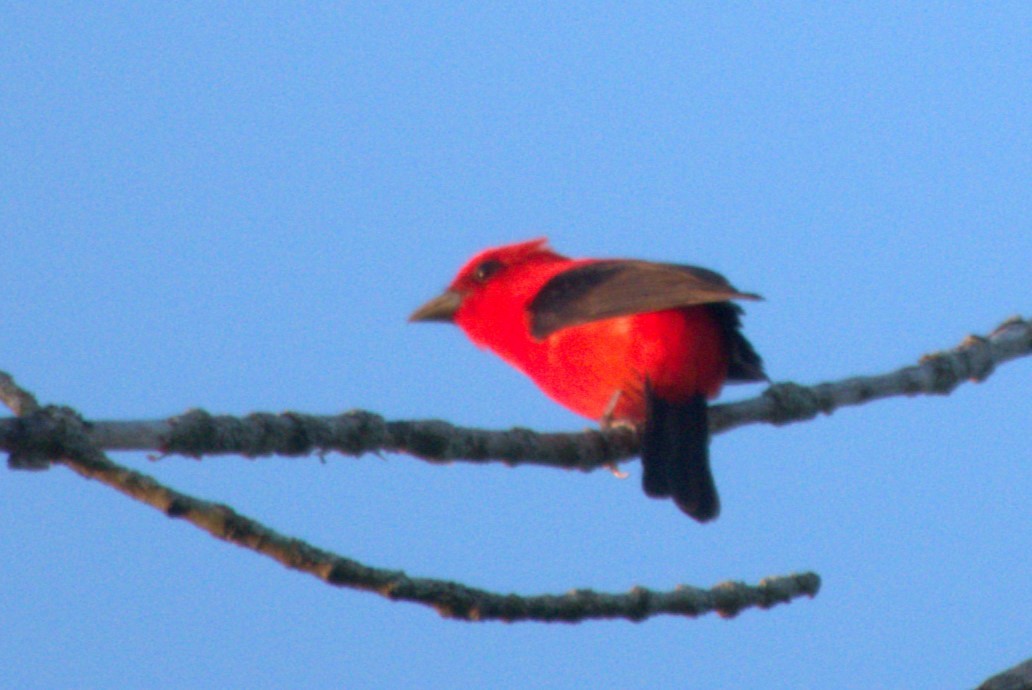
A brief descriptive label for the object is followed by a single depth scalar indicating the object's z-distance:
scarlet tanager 8.86
